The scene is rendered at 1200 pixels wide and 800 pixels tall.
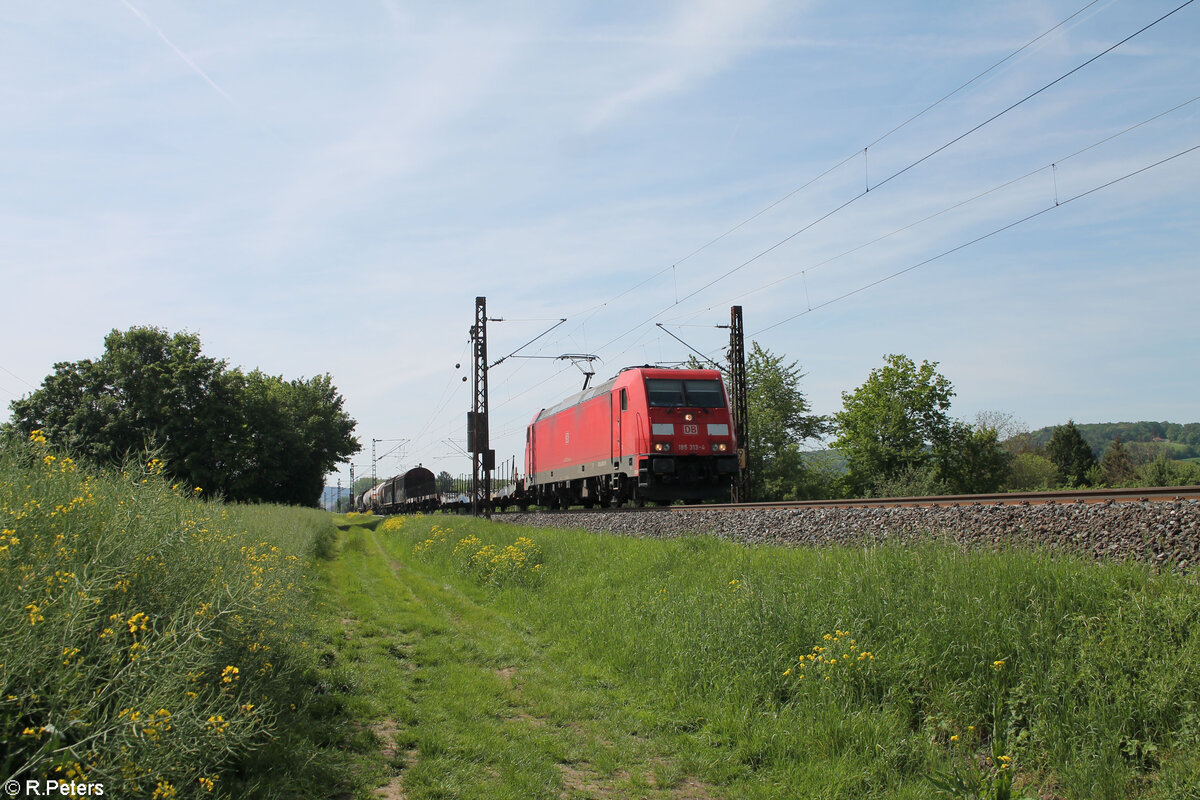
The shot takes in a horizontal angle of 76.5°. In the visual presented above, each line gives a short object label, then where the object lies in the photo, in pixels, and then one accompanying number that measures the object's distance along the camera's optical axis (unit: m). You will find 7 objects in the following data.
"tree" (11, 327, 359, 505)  36.59
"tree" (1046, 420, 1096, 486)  66.81
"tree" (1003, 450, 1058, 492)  61.88
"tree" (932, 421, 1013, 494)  54.44
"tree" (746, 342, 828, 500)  51.44
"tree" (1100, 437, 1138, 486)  56.97
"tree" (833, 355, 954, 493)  53.97
